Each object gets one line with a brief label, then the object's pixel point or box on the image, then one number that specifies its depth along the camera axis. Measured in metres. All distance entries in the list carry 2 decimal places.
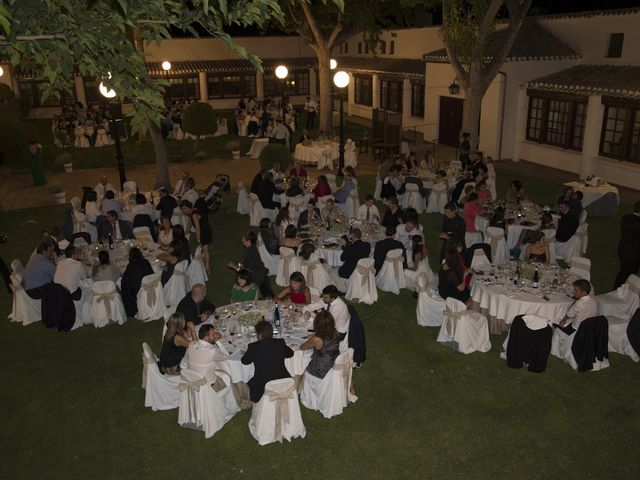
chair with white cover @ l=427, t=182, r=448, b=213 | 16.06
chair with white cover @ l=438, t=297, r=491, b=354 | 8.77
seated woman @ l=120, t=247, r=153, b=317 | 9.95
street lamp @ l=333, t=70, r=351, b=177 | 17.45
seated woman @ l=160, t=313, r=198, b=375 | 7.46
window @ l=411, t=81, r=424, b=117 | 29.39
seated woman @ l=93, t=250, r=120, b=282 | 9.80
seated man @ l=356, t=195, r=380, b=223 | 12.87
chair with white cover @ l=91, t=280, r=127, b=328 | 9.69
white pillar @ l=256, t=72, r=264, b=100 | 39.06
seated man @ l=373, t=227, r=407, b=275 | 10.76
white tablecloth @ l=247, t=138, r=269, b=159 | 24.05
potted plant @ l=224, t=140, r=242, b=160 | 24.39
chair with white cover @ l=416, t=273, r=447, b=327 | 9.59
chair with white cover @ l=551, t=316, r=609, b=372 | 8.06
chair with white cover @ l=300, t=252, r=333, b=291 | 10.60
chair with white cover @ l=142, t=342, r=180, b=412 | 7.39
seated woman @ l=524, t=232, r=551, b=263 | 10.06
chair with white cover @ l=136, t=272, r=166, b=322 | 9.85
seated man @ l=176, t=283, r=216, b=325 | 8.11
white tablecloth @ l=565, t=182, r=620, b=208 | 15.59
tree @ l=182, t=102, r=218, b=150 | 23.61
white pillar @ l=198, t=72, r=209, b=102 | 37.75
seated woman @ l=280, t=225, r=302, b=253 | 11.09
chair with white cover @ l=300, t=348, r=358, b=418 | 7.31
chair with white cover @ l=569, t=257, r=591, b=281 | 9.60
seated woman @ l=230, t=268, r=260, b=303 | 8.45
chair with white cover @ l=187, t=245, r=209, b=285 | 11.27
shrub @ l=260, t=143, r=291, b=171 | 19.91
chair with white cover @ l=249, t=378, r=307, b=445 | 6.71
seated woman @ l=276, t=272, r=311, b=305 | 8.50
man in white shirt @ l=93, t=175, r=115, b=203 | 14.51
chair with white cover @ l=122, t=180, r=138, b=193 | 15.50
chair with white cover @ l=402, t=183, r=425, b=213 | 16.02
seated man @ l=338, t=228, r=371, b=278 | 10.67
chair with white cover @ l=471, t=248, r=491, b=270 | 10.38
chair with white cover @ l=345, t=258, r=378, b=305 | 10.39
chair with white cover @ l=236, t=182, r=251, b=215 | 16.44
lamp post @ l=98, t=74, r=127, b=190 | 15.25
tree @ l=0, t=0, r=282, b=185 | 5.31
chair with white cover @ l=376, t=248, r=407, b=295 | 10.77
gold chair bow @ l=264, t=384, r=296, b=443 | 6.71
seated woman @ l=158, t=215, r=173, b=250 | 11.31
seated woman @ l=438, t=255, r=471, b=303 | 9.33
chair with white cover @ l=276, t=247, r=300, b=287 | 11.05
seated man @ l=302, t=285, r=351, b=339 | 7.75
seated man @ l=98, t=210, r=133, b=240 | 11.74
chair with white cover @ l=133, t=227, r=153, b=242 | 12.07
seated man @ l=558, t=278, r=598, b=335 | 8.05
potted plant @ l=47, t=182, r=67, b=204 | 17.88
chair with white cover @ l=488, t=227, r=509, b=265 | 11.99
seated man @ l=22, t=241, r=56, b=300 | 9.91
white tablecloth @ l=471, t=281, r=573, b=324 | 8.61
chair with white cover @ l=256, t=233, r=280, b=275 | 11.91
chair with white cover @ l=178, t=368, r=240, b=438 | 6.98
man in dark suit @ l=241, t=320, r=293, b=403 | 6.91
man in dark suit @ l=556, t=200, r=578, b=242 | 12.01
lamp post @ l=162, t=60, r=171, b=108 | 32.80
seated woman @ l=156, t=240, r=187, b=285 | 10.27
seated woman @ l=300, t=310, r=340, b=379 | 7.23
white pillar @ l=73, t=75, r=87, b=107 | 36.19
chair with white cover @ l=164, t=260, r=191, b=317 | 10.38
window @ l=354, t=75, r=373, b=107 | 34.62
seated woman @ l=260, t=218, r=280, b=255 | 11.52
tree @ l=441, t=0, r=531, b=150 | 18.78
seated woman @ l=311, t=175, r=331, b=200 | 14.82
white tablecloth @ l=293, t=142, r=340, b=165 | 22.22
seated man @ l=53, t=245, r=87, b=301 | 9.64
